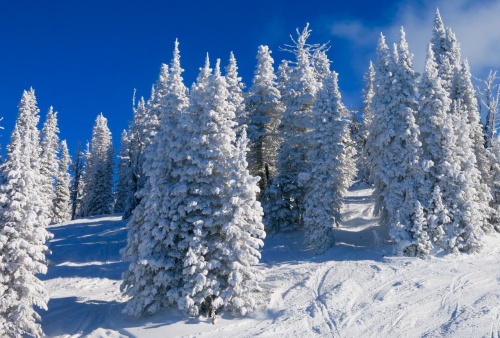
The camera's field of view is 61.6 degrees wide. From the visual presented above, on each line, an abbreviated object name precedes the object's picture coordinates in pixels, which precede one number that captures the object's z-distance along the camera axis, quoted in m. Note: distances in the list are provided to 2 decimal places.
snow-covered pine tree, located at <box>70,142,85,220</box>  68.75
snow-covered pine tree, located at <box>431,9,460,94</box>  42.97
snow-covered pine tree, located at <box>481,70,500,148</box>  38.47
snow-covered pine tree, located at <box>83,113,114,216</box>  65.06
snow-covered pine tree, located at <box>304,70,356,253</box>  30.05
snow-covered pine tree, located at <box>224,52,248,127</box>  39.22
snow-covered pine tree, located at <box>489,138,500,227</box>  33.75
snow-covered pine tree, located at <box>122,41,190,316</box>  21.06
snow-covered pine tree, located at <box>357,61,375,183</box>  51.03
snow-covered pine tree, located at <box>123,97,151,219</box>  43.96
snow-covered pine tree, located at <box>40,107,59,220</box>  52.97
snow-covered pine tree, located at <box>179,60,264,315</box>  20.81
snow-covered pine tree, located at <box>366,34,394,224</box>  30.77
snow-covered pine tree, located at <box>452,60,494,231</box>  31.41
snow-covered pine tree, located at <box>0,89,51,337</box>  18.09
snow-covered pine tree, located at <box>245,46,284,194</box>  39.66
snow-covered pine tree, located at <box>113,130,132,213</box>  63.62
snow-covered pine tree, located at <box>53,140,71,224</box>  62.74
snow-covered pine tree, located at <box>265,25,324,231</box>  34.62
